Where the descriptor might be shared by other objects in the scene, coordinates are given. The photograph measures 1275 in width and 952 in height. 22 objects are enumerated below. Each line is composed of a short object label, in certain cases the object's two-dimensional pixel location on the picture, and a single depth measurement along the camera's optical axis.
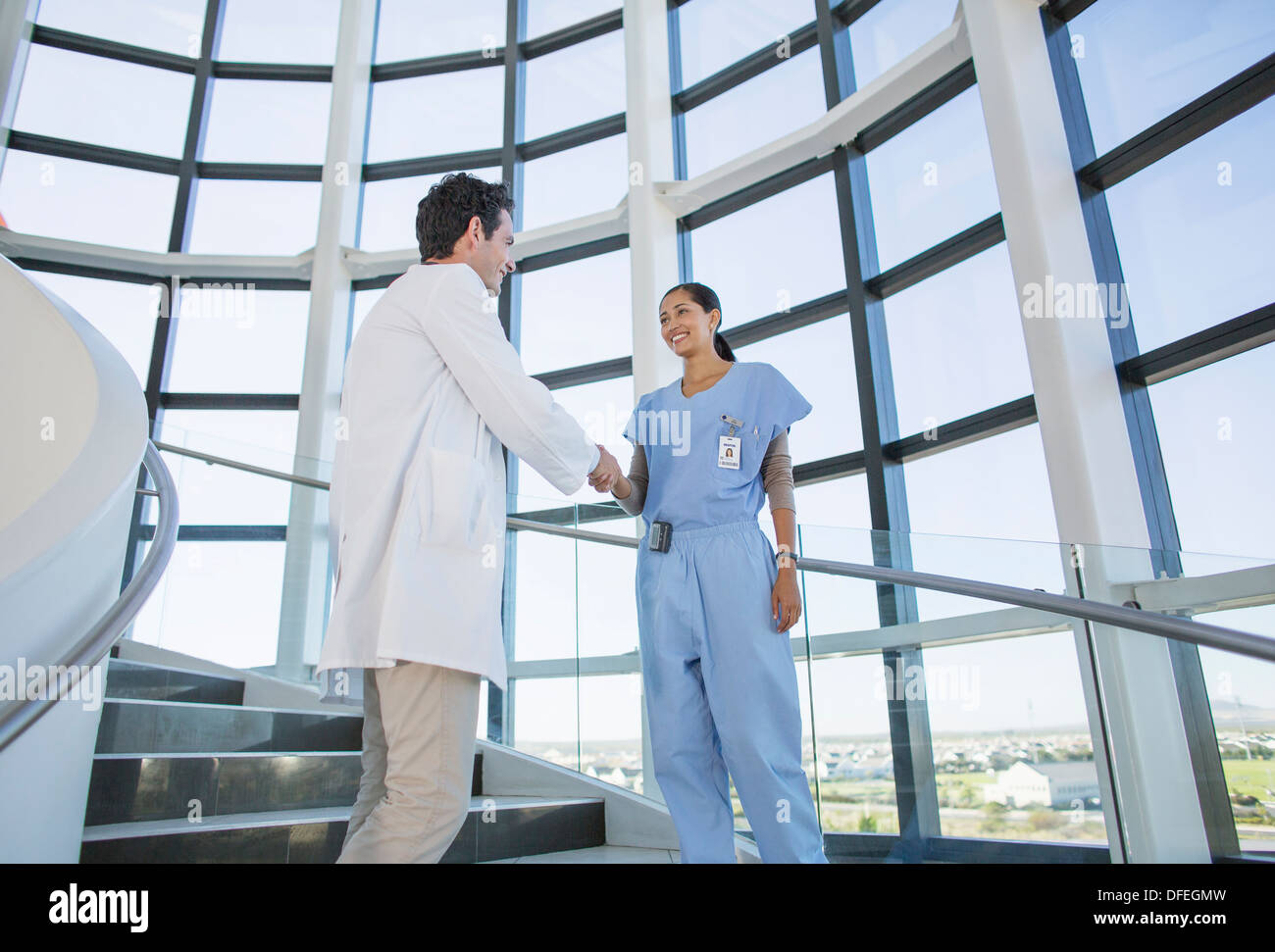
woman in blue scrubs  1.59
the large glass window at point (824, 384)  4.82
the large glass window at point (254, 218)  6.45
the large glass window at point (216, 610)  3.42
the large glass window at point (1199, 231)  3.44
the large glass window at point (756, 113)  5.46
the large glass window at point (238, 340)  6.11
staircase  1.90
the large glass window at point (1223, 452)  3.33
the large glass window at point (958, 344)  4.27
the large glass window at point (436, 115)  6.65
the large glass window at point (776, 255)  5.14
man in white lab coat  1.30
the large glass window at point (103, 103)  6.25
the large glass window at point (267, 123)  6.65
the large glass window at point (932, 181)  4.55
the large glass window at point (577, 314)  5.83
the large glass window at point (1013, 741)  2.11
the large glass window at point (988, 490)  4.03
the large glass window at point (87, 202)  6.09
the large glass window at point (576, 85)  6.41
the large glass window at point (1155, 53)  3.54
